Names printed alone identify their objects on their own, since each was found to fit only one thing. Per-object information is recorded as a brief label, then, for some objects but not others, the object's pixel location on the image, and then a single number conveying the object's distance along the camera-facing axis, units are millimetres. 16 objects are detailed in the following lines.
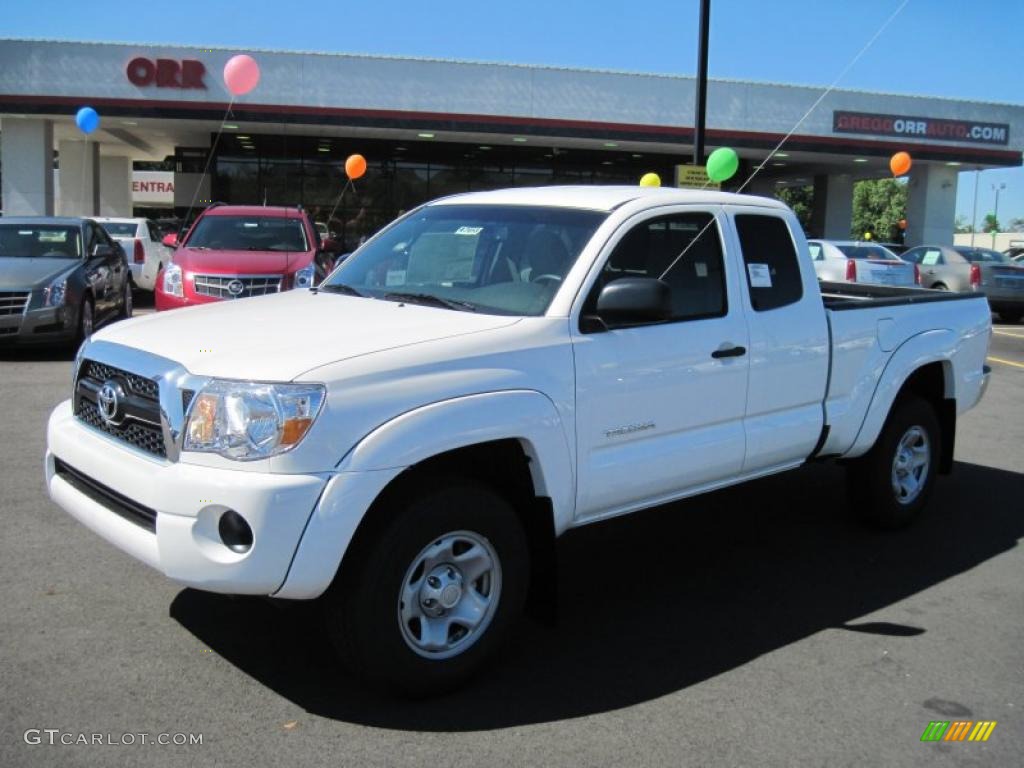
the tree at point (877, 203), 90188
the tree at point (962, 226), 143375
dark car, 10891
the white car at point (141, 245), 17862
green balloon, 11781
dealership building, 24500
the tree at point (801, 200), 76562
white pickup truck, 3221
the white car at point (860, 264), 19250
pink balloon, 13117
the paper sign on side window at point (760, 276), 4816
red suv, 10938
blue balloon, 20172
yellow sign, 12617
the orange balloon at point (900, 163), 22480
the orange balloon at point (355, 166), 16109
